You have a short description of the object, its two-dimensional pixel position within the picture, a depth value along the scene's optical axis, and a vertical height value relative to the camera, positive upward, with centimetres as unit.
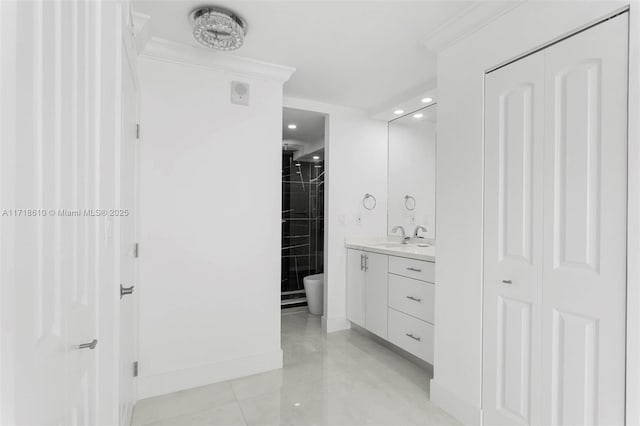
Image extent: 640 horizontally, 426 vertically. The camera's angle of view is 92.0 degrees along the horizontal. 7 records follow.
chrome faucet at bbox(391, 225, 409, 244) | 345 -27
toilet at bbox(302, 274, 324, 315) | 402 -109
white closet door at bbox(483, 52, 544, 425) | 156 -16
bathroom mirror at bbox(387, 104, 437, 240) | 321 +44
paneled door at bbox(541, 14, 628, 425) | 127 -7
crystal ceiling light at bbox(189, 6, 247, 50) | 181 +111
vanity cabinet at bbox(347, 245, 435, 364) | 248 -81
